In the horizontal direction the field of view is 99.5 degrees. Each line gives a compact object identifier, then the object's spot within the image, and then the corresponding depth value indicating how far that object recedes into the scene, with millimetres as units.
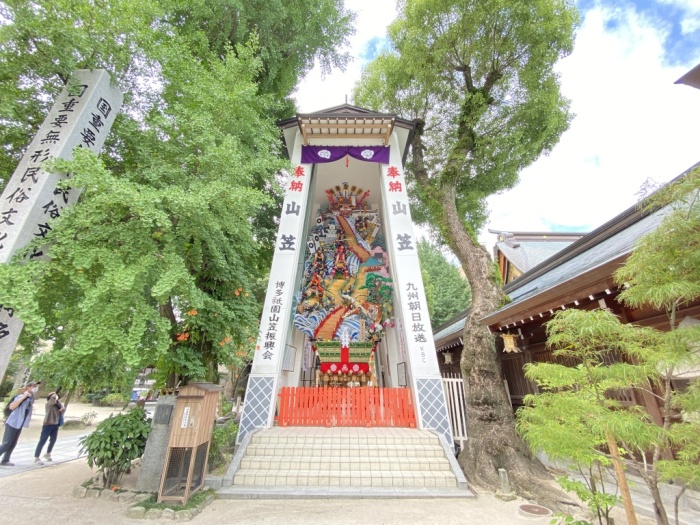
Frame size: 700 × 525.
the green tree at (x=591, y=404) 2221
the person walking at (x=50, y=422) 5812
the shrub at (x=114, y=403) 16997
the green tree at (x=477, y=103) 6316
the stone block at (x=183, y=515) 3455
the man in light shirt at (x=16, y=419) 5305
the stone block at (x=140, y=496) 3868
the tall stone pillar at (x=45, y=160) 2973
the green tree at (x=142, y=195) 2969
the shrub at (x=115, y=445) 4102
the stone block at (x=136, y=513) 3463
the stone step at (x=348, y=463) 4645
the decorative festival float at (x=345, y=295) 5992
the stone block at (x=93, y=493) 4023
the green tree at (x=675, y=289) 2098
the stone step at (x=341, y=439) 5109
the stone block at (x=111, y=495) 3936
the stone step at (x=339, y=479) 4379
